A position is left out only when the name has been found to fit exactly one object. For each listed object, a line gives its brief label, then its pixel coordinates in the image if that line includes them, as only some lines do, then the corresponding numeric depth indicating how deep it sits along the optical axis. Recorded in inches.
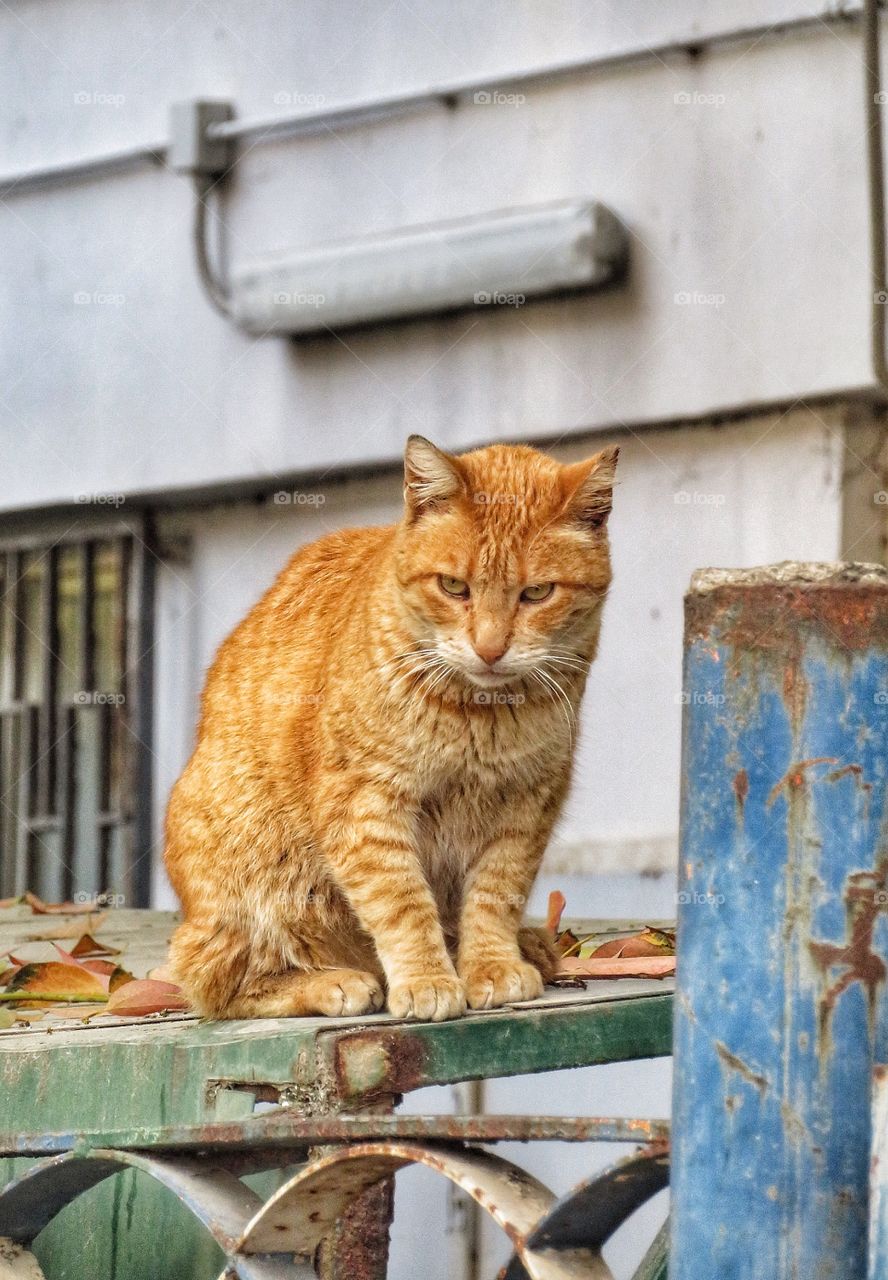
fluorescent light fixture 467.2
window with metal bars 578.6
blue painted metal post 148.9
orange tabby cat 252.2
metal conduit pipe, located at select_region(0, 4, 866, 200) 452.8
